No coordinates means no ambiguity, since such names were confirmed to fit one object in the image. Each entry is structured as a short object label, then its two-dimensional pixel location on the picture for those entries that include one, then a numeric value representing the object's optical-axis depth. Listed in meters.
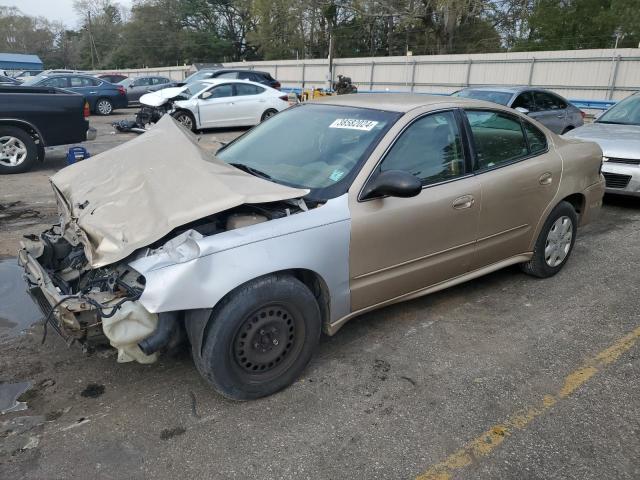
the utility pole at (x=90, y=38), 71.70
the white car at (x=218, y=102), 14.09
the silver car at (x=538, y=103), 9.55
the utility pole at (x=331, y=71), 28.91
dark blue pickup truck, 8.23
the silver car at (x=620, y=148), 6.75
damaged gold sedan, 2.64
